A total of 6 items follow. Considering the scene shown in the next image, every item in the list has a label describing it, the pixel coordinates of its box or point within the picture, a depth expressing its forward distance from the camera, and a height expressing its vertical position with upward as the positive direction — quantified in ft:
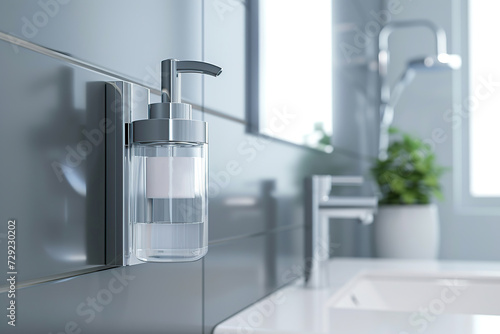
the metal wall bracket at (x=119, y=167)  1.68 +0.01
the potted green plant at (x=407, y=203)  5.70 -0.33
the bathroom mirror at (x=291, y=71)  3.14 +0.60
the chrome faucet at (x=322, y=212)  3.69 -0.27
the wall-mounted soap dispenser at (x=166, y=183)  1.60 -0.04
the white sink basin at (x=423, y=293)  3.95 -0.84
